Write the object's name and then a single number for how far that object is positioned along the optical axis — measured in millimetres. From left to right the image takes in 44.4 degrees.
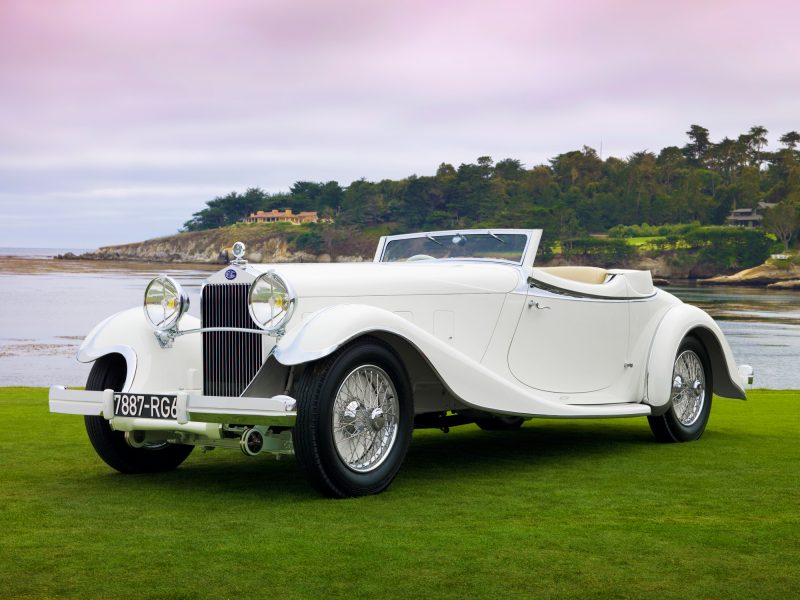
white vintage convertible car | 5430
